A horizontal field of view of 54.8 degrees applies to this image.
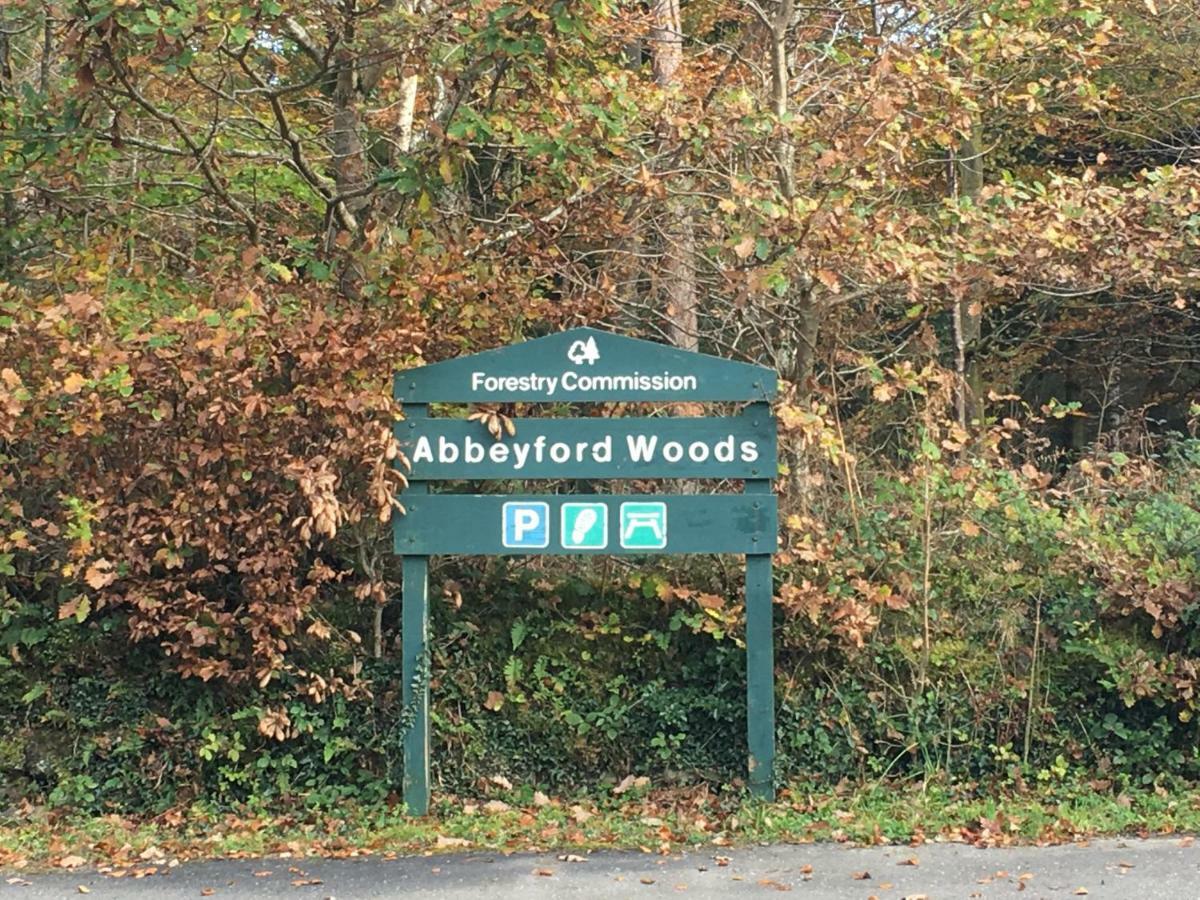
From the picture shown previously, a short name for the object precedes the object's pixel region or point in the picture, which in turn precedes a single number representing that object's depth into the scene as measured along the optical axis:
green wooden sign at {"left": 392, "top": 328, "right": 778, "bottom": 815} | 6.06
